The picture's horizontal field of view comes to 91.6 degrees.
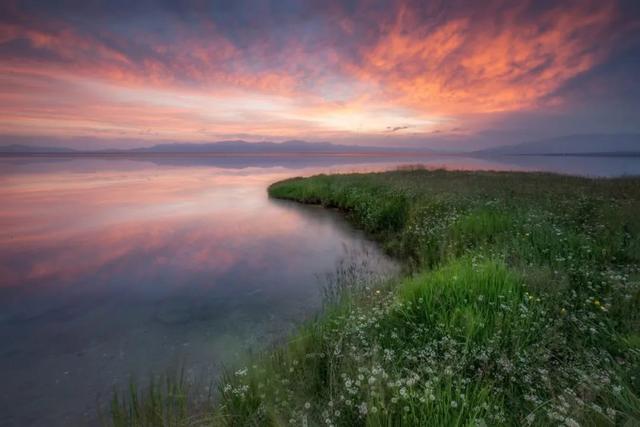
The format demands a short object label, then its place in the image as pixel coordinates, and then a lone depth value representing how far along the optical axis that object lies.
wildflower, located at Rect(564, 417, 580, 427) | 2.29
